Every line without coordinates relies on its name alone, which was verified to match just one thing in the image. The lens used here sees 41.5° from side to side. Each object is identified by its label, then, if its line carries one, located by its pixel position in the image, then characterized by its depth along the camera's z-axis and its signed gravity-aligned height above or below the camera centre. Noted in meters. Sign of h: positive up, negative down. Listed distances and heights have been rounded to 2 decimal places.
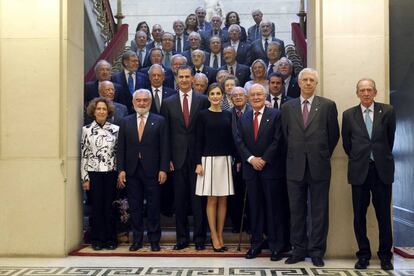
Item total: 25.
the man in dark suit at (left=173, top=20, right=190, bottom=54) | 8.82 +1.80
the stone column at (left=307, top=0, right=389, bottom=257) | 5.28 +0.79
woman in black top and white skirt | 5.41 -0.11
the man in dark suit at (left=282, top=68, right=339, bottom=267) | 4.99 -0.15
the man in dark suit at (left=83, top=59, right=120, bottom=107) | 6.56 +0.78
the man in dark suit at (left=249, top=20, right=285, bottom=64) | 7.91 +1.52
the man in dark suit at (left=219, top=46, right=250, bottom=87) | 7.29 +1.08
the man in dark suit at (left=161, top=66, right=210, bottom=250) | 5.57 -0.06
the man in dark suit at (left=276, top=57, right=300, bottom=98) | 6.52 +0.83
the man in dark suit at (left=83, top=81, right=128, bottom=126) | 6.10 +0.58
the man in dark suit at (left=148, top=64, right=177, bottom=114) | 6.28 +0.68
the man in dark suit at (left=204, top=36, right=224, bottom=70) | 7.93 +1.34
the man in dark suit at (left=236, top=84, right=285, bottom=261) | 5.21 -0.22
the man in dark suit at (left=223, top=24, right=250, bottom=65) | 8.09 +1.57
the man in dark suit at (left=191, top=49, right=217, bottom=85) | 7.17 +1.07
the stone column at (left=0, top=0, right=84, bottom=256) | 5.38 +0.18
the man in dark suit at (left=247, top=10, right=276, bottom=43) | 8.93 +1.94
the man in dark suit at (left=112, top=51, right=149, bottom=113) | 6.71 +0.86
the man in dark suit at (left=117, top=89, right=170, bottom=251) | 5.53 -0.15
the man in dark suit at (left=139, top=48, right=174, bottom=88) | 7.35 +1.23
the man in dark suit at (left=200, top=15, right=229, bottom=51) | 8.69 +1.87
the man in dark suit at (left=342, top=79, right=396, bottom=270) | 4.82 -0.17
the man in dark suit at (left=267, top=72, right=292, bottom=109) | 5.98 +0.61
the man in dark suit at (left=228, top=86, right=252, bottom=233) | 5.61 -0.32
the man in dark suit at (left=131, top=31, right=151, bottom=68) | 8.45 +1.59
